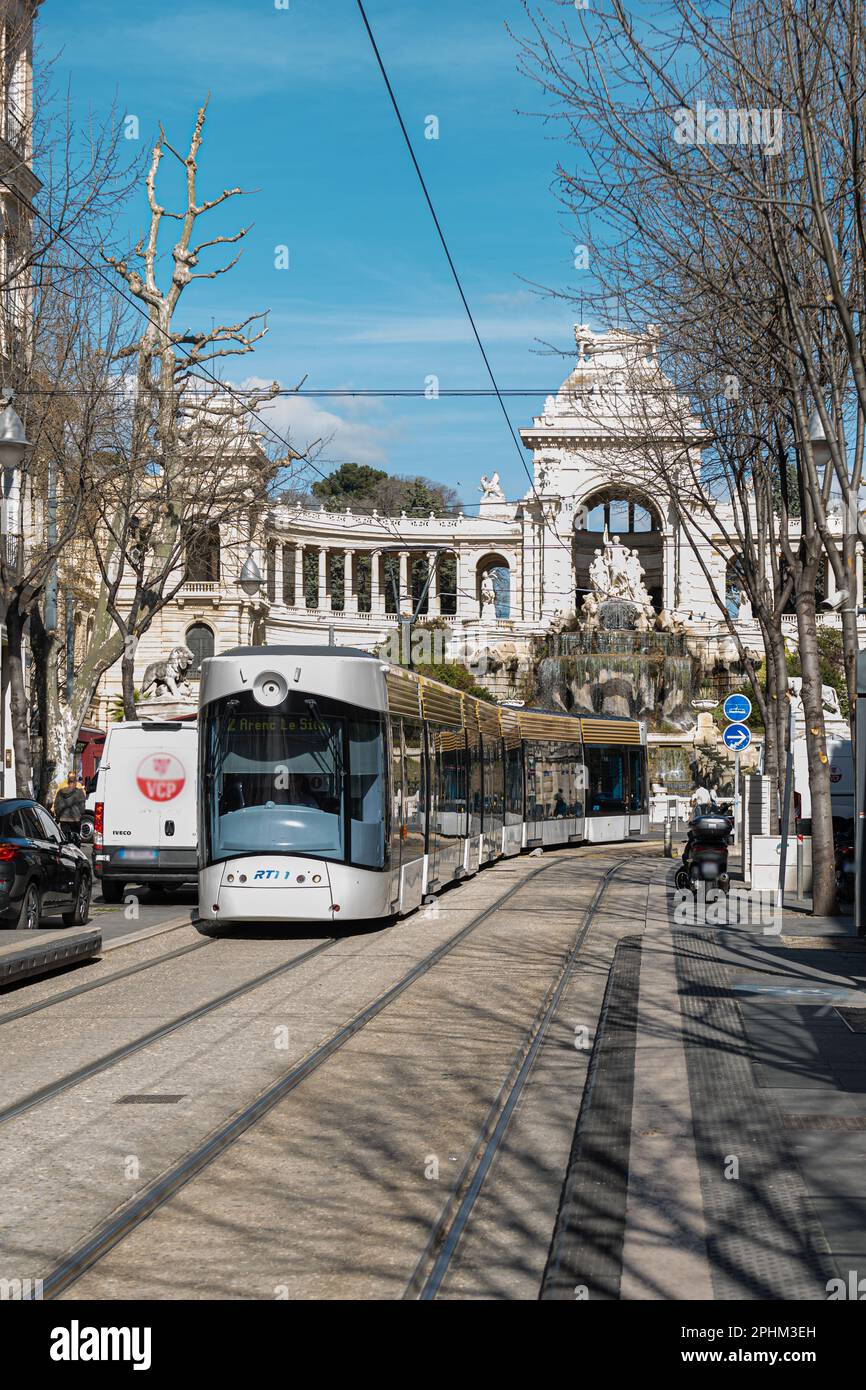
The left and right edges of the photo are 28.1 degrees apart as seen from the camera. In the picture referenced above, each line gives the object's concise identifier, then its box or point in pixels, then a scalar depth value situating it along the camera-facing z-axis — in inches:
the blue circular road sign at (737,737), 1026.1
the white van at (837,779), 1146.0
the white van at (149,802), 955.3
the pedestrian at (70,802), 1222.9
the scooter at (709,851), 904.9
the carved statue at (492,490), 4653.1
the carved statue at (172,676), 2377.0
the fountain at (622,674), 3280.0
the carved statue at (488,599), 3991.1
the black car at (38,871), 714.2
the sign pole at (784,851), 873.5
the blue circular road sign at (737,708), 1045.2
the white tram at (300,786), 729.6
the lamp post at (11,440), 821.2
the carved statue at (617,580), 3548.2
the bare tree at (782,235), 564.1
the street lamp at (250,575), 1493.6
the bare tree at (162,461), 1310.3
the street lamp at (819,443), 710.5
